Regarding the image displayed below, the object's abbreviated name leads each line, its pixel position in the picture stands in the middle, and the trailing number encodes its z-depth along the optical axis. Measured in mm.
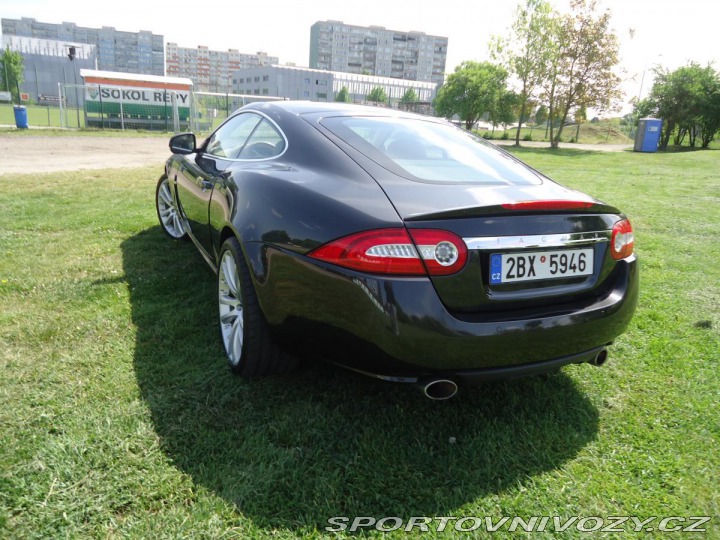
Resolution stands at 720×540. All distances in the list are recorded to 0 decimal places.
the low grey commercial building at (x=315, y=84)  85875
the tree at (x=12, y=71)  49562
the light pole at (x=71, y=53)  26878
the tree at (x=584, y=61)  27484
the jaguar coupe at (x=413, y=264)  1843
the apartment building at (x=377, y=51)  145625
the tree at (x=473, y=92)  33000
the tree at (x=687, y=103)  27406
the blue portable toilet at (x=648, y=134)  25847
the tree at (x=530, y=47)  28250
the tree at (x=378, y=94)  81162
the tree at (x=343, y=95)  76244
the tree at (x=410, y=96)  79450
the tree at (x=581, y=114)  28812
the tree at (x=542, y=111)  30153
